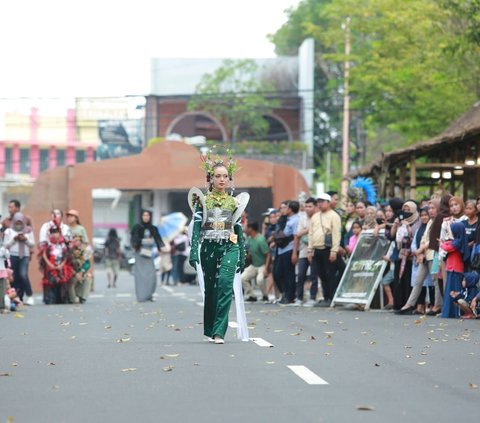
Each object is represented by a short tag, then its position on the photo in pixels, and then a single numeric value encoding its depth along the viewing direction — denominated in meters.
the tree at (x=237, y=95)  69.31
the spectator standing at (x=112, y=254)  41.00
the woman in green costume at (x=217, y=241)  15.05
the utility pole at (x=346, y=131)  49.82
